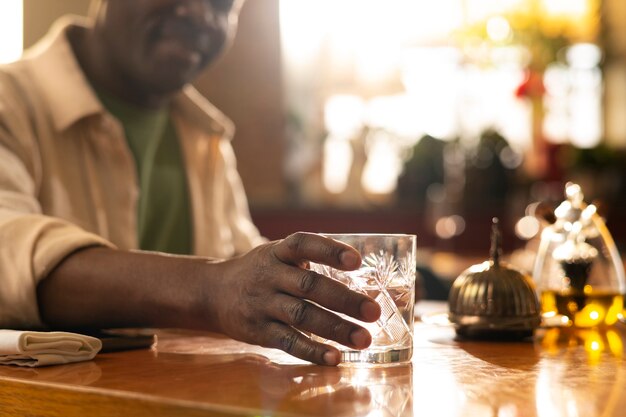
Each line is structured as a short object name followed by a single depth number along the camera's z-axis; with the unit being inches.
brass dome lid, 41.9
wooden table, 25.1
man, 34.0
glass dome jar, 47.1
